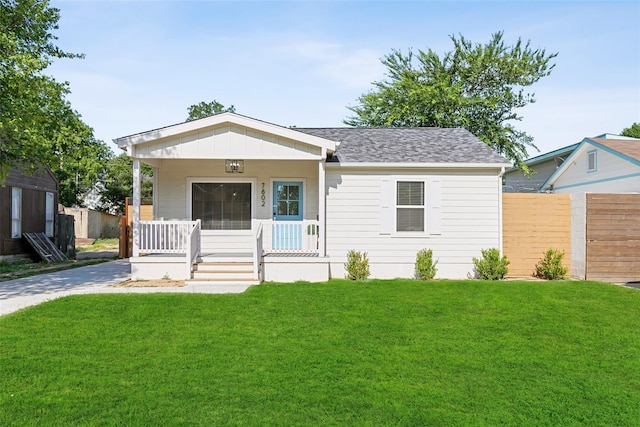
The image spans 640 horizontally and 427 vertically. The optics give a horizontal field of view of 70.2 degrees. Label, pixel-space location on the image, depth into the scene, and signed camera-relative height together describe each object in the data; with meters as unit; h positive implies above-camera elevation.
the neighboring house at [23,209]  15.02 +0.17
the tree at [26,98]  9.43 +2.58
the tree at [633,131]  37.69 +7.18
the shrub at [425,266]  10.20 -1.14
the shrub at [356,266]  10.16 -1.15
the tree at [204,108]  42.84 +10.02
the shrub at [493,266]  10.06 -1.12
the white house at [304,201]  9.80 +0.33
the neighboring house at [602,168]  14.88 +1.79
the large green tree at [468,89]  23.84 +6.84
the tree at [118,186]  34.22 +2.16
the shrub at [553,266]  10.20 -1.15
